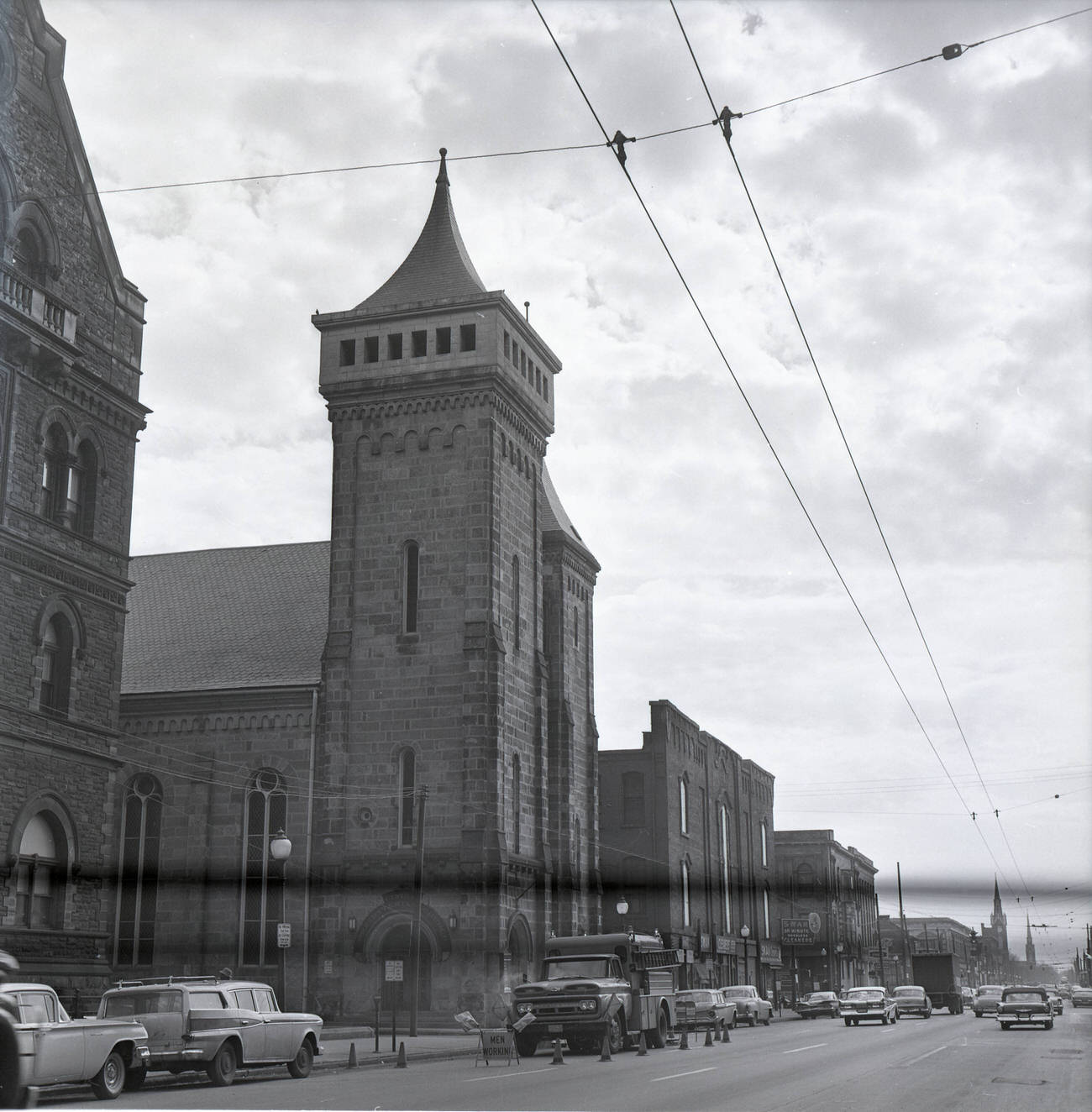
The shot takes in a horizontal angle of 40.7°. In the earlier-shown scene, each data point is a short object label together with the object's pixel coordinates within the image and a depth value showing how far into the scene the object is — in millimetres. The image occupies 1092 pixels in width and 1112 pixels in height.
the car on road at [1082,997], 76312
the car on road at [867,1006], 50938
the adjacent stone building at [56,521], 29656
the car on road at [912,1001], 59031
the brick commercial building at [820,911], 94250
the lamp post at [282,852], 32250
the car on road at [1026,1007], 41938
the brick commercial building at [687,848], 64375
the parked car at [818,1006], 68188
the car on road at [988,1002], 59094
